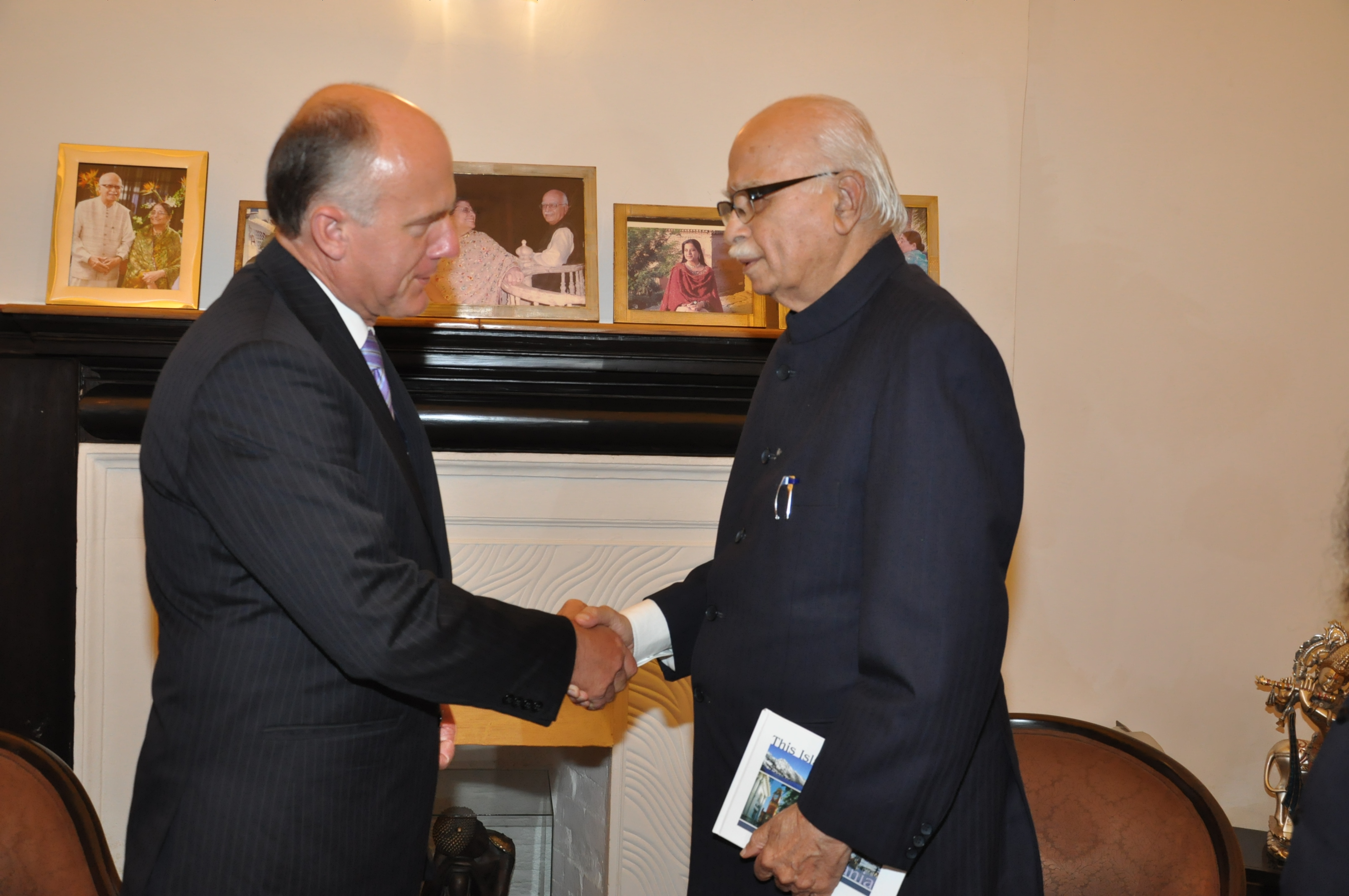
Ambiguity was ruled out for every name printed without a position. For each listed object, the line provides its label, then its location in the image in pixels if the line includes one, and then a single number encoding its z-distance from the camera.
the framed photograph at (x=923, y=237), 2.95
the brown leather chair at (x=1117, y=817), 1.99
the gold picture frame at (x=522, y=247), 2.73
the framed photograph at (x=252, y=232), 2.71
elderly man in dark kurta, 1.31
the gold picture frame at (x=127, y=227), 2.62
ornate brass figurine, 2.53
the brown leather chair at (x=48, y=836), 2.05
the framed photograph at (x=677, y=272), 2.81
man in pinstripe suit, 1.39
